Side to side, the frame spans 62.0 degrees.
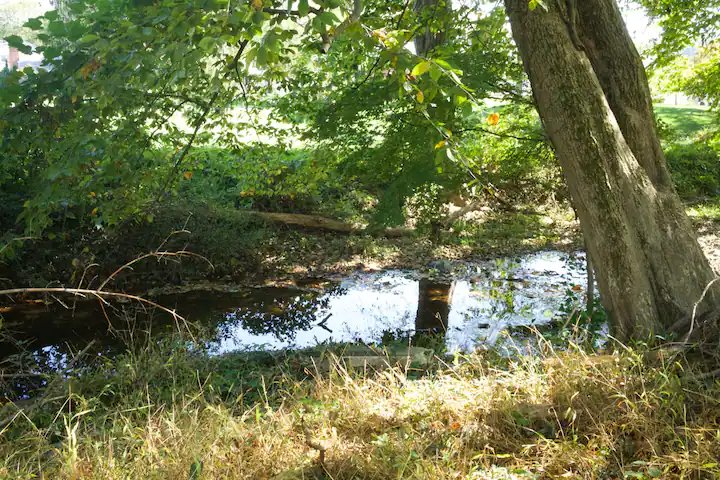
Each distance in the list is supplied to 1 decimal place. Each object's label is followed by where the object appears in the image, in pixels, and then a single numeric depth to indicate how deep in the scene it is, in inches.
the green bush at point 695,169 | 584.7
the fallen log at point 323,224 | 481.1
